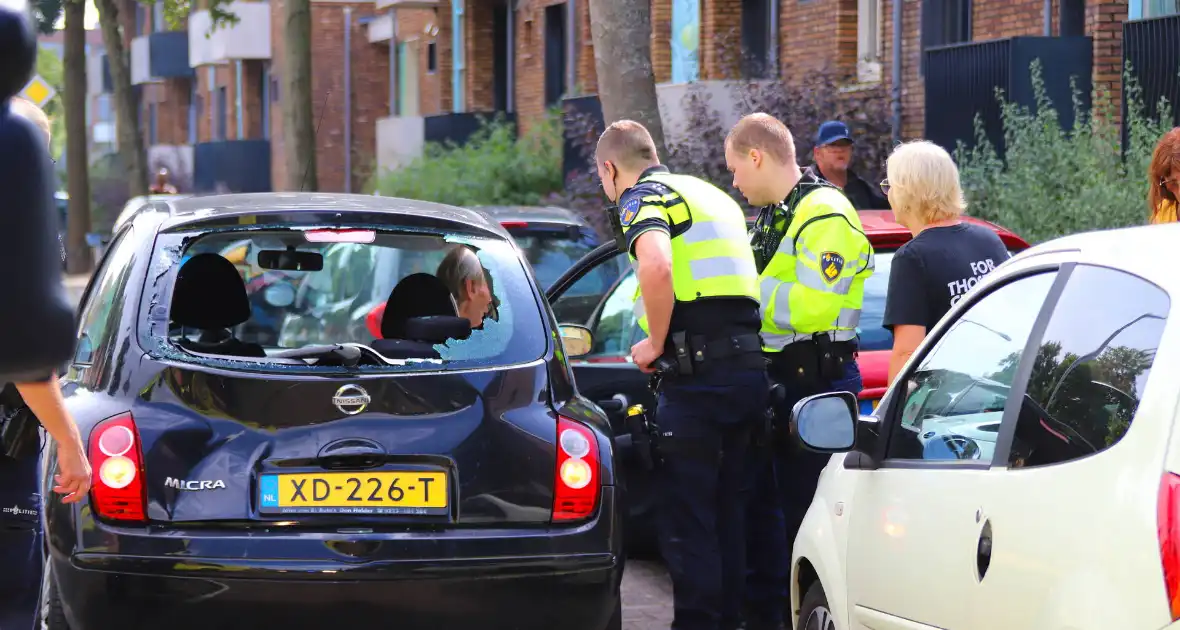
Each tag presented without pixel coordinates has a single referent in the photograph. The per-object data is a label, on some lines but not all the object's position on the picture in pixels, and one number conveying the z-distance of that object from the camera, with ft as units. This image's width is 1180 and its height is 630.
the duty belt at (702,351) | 41.22
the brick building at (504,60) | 111.24
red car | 46.75
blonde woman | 39.50
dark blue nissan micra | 32.76
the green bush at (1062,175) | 78.28
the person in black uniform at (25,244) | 17.57
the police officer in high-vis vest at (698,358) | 41.27
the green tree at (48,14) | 239.30
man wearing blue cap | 60.13
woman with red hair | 36.60
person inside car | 40.98
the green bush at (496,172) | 171.32
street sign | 153.17
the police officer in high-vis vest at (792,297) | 42.96
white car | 20.26
